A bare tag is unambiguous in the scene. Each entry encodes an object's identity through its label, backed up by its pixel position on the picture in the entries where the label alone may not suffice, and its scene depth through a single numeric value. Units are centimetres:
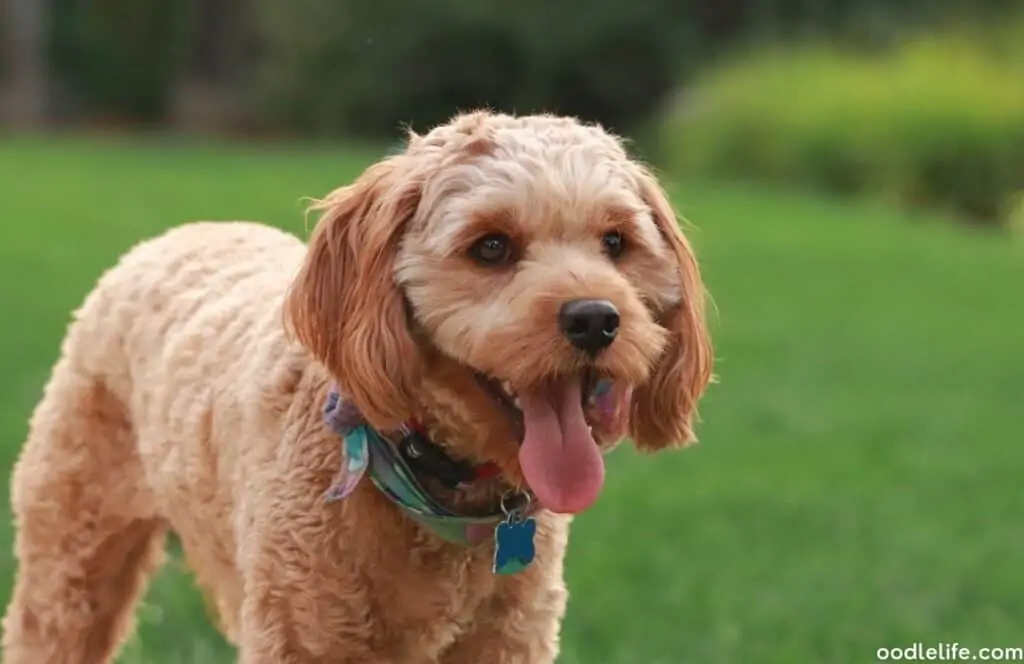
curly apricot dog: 311
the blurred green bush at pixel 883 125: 2238
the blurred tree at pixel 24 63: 3088
